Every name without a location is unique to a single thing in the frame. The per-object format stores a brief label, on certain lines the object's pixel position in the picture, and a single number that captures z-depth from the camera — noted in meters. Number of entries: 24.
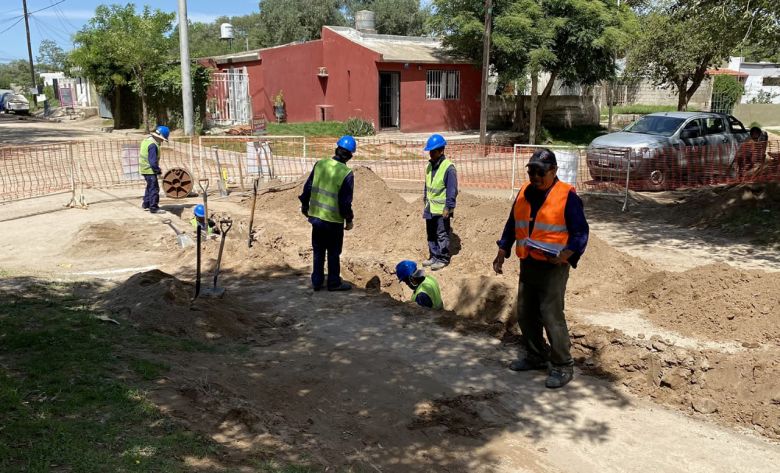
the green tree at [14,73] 86.96
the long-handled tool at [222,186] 14.07
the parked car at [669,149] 15.02
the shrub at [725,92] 38.38
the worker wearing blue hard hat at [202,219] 9.57
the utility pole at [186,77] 20.81
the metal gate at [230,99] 28.91
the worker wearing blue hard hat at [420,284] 7.20
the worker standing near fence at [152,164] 11.98
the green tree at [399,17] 56.22
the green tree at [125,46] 25.84
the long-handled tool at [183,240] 10.17
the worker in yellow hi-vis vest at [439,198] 8.73
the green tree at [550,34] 22.47
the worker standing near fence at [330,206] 7.54
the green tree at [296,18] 55.19
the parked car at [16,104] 44.75
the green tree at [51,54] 83.50
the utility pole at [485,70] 20.64
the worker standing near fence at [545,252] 4.96
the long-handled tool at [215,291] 6.90
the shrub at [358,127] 24.89
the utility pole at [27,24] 48.52
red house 25.94
